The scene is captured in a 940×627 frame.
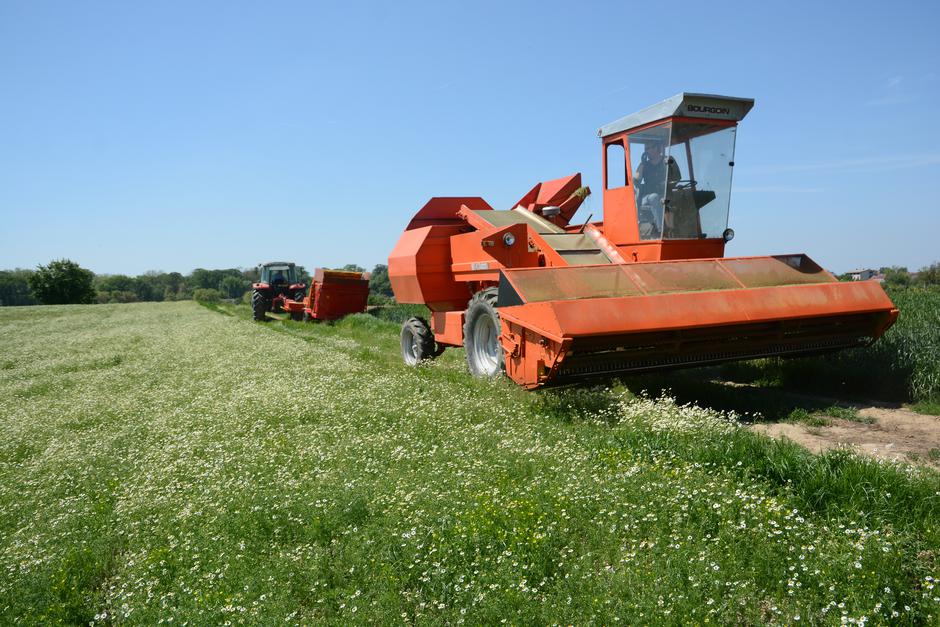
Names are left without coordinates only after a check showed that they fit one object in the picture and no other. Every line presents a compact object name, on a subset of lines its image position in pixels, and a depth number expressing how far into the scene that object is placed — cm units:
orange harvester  711
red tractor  3119
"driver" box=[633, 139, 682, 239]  877
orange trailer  2539
